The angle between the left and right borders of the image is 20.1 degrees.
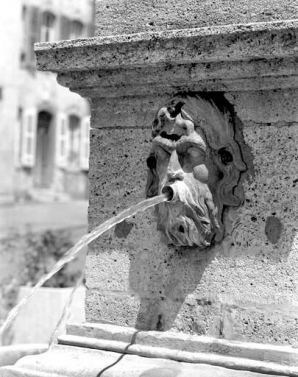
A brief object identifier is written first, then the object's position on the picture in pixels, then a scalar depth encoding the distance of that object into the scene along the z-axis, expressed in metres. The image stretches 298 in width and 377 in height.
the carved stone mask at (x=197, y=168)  2.63
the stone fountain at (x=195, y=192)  2.57
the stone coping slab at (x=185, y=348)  2.53
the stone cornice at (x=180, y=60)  2.48
